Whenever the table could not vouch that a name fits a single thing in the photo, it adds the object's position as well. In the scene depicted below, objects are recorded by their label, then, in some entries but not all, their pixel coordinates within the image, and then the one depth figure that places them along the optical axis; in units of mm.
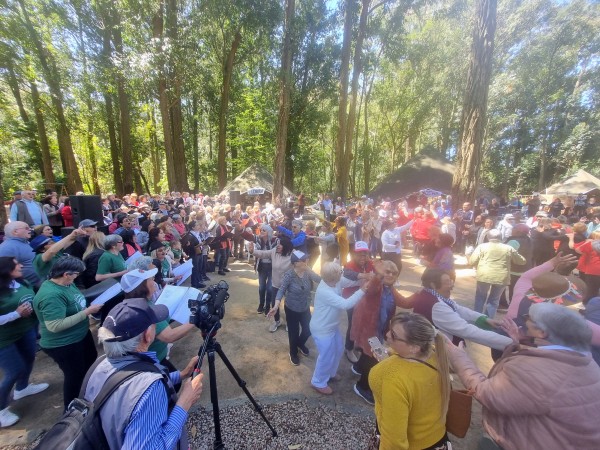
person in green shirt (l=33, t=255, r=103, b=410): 2572
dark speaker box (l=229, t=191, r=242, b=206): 17675
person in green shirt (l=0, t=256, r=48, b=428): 2748
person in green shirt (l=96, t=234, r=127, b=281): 3829
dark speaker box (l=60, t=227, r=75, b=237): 5314
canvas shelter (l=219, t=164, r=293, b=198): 19859
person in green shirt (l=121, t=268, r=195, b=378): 2359
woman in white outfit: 3197
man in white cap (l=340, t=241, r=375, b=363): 3803
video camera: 2152
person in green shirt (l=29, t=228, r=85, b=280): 3555
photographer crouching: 1330
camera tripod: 2105
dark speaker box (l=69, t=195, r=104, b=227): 6109
